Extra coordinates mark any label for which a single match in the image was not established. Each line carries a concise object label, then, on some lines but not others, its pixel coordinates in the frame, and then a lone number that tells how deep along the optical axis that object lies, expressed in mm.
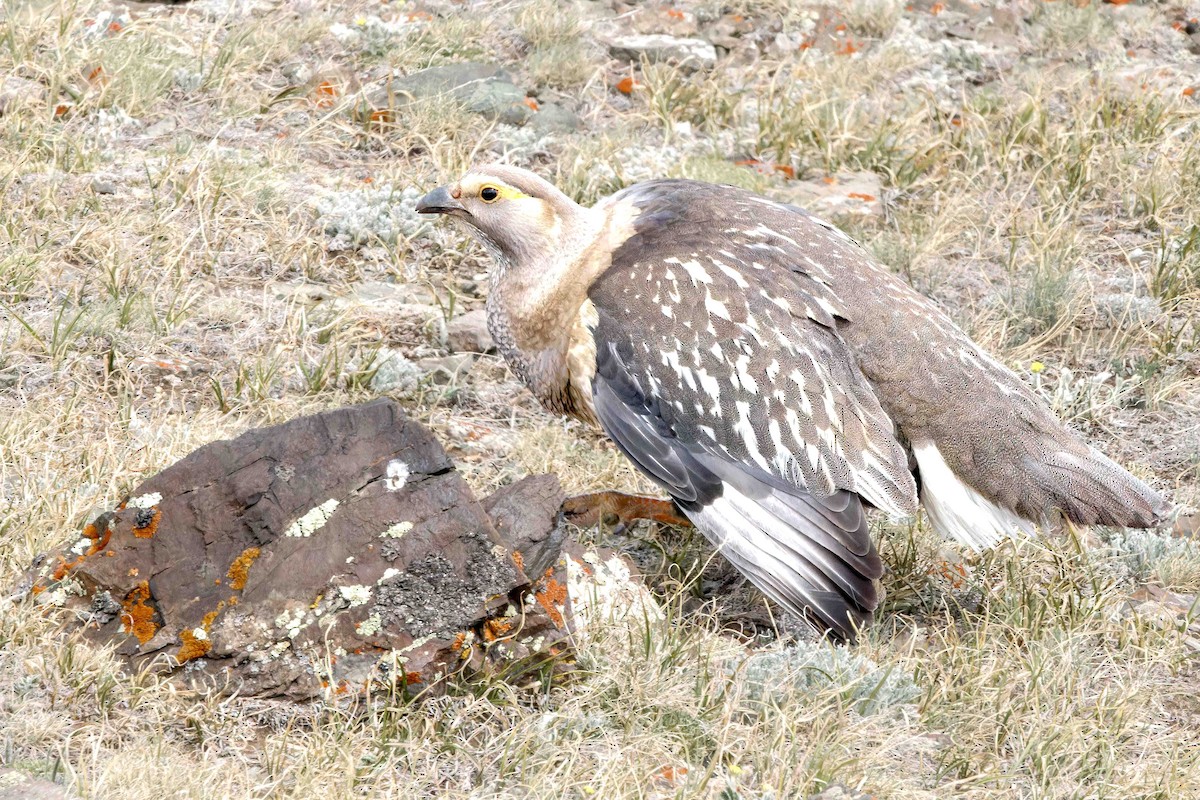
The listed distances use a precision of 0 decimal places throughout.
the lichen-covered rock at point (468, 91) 17312
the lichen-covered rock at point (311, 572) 8977
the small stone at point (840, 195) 16062
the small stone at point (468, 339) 14102
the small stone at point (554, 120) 17531
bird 10336
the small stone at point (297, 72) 17750
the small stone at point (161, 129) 16266
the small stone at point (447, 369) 13578
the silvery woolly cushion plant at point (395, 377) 13219
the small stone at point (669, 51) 18781
